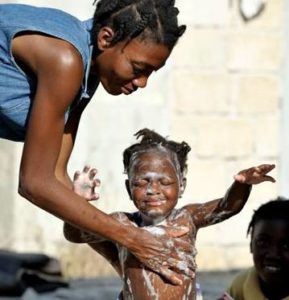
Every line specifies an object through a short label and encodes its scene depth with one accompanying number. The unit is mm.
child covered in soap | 6110
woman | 5602
